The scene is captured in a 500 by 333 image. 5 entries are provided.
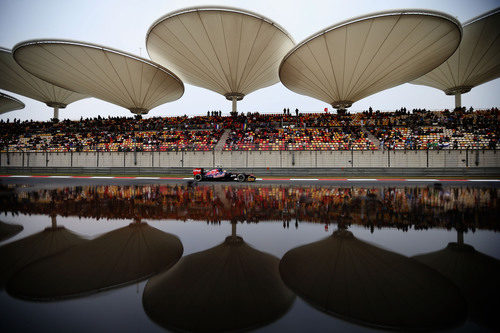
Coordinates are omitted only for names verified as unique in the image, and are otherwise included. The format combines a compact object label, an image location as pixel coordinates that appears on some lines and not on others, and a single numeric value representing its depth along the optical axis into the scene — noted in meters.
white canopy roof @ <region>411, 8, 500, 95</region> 27.73
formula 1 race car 17.53
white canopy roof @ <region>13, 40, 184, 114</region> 26.16
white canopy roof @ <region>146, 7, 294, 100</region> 25.22
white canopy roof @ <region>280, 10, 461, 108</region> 20.84
